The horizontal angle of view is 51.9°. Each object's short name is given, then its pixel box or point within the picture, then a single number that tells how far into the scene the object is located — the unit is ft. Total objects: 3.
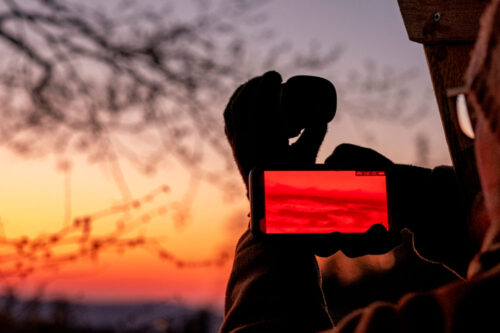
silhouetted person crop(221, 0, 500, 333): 1.53
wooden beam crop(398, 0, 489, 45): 4.01
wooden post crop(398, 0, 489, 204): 3.99
